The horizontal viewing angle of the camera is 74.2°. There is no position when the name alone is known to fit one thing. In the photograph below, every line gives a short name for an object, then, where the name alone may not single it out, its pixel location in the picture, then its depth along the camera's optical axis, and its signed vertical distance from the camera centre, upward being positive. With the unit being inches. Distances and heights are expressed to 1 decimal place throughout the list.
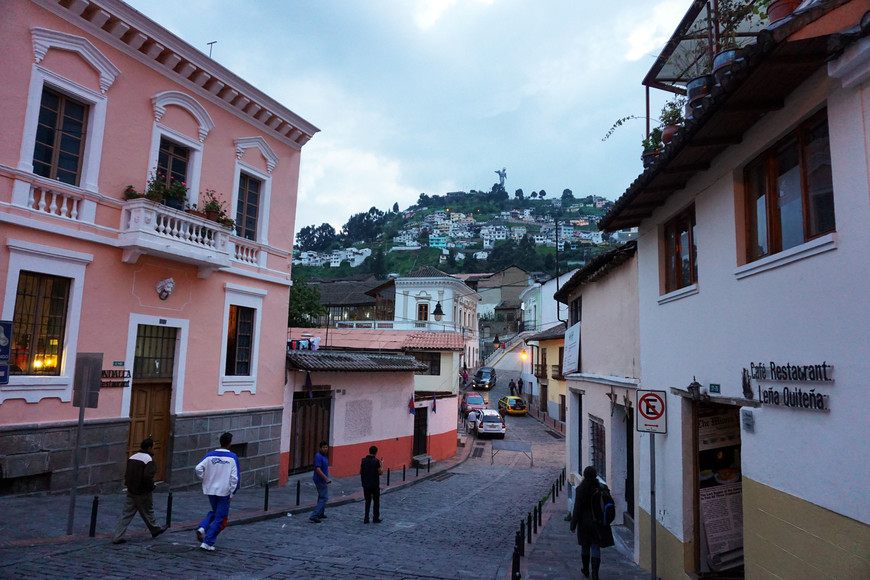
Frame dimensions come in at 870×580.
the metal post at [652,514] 297.8 -74.9
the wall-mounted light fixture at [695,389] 304.7 -9.7
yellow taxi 1796.3 -126.3
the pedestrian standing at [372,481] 511.2 -106.6
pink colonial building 427.8 +90.3
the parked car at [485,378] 2186.3 -53.4
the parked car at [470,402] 1600.6 -109.3
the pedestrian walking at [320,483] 493.7 -106.1
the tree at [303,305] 1706.4 +157.7
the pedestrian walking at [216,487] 348.8 -79.2
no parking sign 317.7 -22.2
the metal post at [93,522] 347.6 -102.6
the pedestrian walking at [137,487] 344.5 -80.2
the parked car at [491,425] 1369.3 -142.9
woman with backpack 354.3 -95.8
